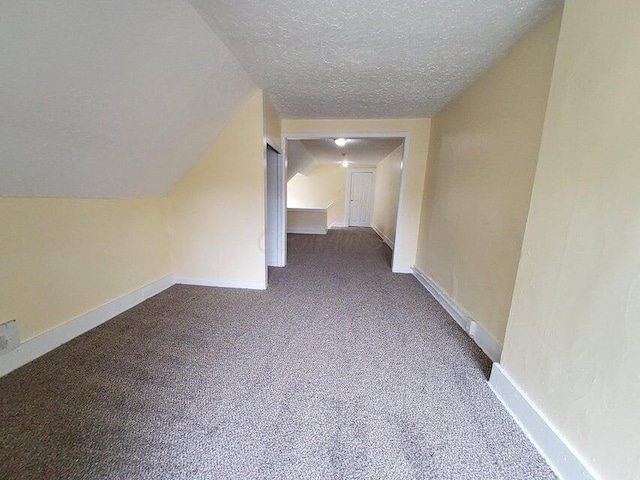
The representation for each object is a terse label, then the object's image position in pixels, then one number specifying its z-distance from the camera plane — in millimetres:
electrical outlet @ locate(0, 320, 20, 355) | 1344
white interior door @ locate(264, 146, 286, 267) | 3303
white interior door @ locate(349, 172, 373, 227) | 8422
